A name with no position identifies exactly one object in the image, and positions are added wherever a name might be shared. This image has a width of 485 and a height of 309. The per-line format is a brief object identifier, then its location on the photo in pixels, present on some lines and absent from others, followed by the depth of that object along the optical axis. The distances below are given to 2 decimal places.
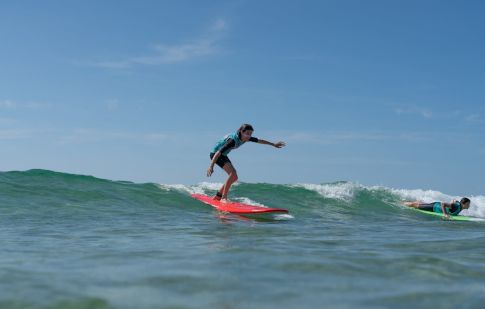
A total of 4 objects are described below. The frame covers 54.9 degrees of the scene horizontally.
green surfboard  12.69
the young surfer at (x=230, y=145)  10.72
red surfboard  9.93
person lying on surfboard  13.87
